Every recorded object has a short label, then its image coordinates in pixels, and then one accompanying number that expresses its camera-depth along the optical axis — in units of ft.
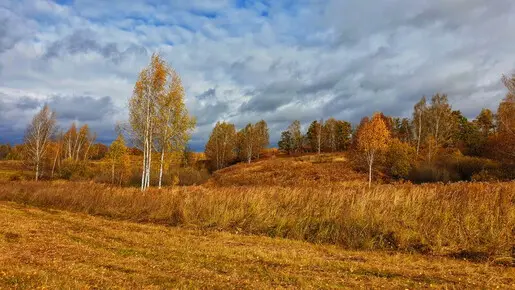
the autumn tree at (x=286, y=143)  400.24
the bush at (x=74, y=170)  229.25
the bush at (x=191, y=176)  202.18
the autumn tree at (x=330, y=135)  369.91
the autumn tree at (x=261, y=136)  339.55
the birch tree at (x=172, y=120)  101.55
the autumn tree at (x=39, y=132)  192.75
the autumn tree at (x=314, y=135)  372.72
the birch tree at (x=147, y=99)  100.32
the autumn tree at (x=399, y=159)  187.83
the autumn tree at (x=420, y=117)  239.09
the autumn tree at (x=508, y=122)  128.16
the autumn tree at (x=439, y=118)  223.92
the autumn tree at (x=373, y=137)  159.26
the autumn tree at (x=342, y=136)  378.73
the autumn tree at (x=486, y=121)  302.00
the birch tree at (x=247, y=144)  326.24
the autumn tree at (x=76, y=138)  309.42
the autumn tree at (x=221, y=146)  326.44
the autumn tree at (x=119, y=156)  173.88
